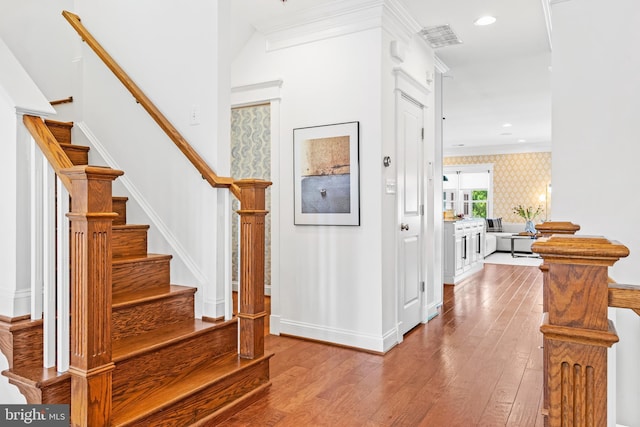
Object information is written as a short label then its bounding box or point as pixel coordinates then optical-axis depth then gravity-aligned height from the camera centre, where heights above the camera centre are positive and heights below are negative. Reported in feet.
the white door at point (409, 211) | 12.16 +0.07
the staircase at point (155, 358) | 6.12 -2.28
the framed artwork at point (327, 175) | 11.25 +1.07
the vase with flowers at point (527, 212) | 37.11 +0.02
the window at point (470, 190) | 39.60 +2.18
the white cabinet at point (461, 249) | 20.29 -1.86
